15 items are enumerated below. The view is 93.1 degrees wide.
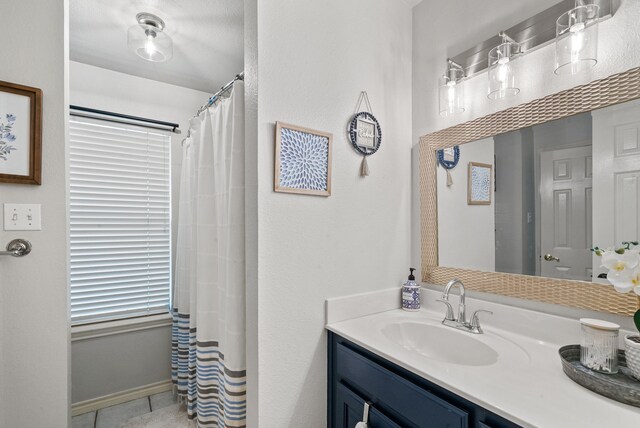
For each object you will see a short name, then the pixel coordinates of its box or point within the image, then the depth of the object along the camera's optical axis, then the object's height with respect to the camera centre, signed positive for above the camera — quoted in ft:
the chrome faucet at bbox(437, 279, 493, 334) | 4.14 -1.46
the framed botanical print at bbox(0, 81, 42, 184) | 3.73 +1.04
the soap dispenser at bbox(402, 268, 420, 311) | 5.13 -1.36
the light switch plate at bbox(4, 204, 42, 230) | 3.77 -0.01
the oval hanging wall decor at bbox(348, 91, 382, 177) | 4.78 +1.34
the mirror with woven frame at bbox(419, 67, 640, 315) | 3.26 +0.20
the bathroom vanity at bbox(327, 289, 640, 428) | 2.46 -1.58
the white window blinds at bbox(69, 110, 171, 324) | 6.83 -0.10
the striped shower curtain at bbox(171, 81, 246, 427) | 4.65 -1.04
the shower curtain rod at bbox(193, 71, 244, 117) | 4.90 +2.21
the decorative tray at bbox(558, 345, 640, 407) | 2.46 -1.45
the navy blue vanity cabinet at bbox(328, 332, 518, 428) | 2.72 -1.94
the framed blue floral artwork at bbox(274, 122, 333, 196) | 4.08 +0.78
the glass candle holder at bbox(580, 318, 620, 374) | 2.84 -1.24
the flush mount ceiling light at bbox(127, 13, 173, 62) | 5.53 +3.33
